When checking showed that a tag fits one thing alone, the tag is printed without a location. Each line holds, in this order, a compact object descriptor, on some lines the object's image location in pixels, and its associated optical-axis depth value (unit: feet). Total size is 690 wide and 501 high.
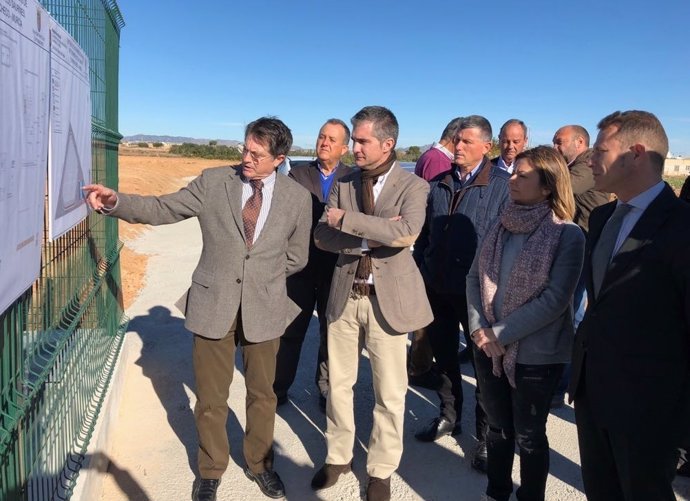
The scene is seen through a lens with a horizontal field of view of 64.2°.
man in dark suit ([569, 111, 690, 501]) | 6.48
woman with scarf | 8.63
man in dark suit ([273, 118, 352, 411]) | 13.19
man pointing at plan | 9.74
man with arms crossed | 9.80
